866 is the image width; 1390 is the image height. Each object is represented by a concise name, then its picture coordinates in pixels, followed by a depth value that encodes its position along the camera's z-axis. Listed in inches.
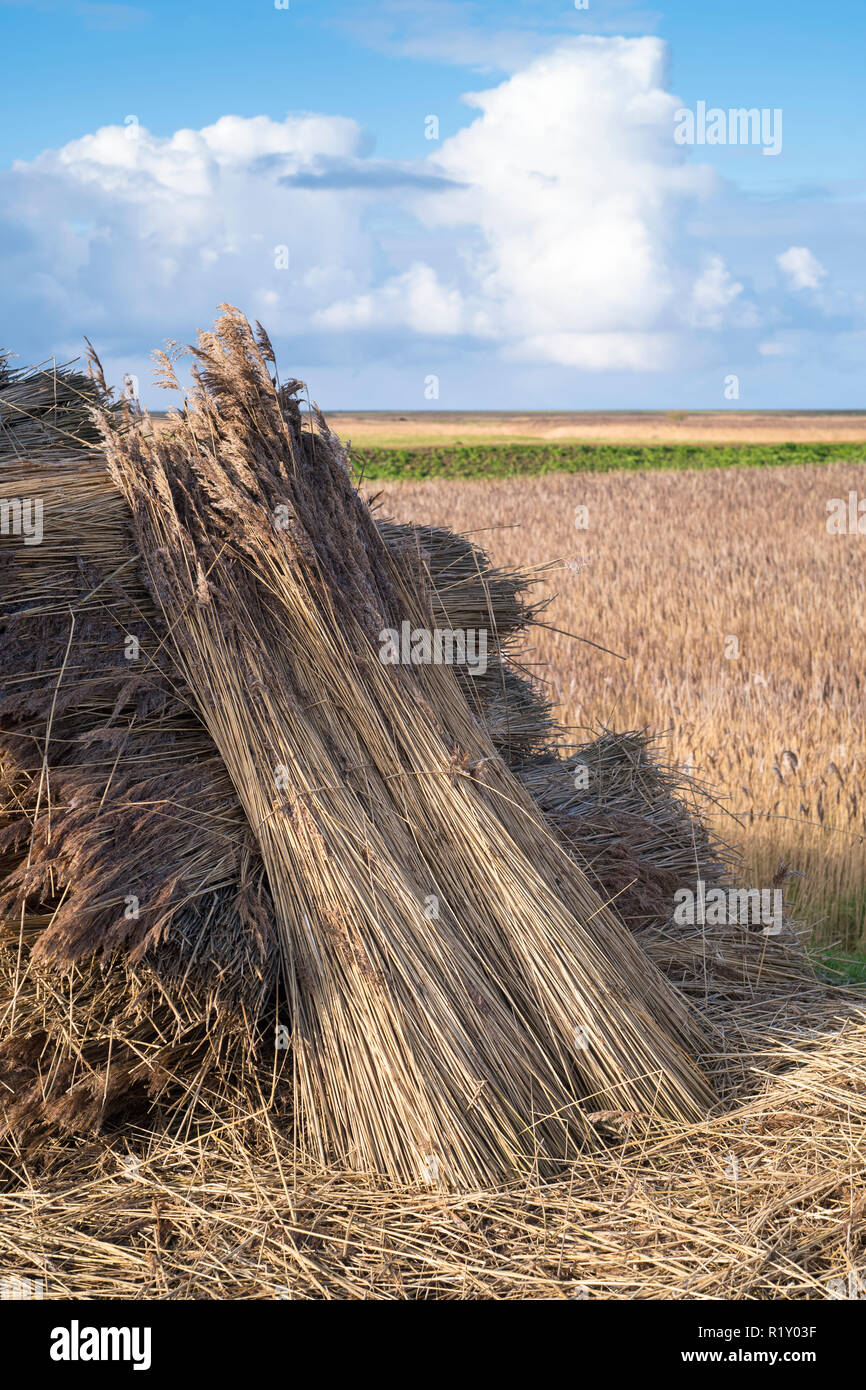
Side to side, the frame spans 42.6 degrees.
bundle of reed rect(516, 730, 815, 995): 134.2
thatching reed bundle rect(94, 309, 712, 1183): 102.9
